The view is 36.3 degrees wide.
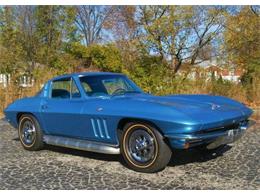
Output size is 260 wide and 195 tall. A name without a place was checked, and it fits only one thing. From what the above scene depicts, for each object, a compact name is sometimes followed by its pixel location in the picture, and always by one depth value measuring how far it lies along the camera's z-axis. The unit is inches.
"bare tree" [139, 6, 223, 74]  806.7
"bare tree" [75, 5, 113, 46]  1849.0
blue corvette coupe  212.1
